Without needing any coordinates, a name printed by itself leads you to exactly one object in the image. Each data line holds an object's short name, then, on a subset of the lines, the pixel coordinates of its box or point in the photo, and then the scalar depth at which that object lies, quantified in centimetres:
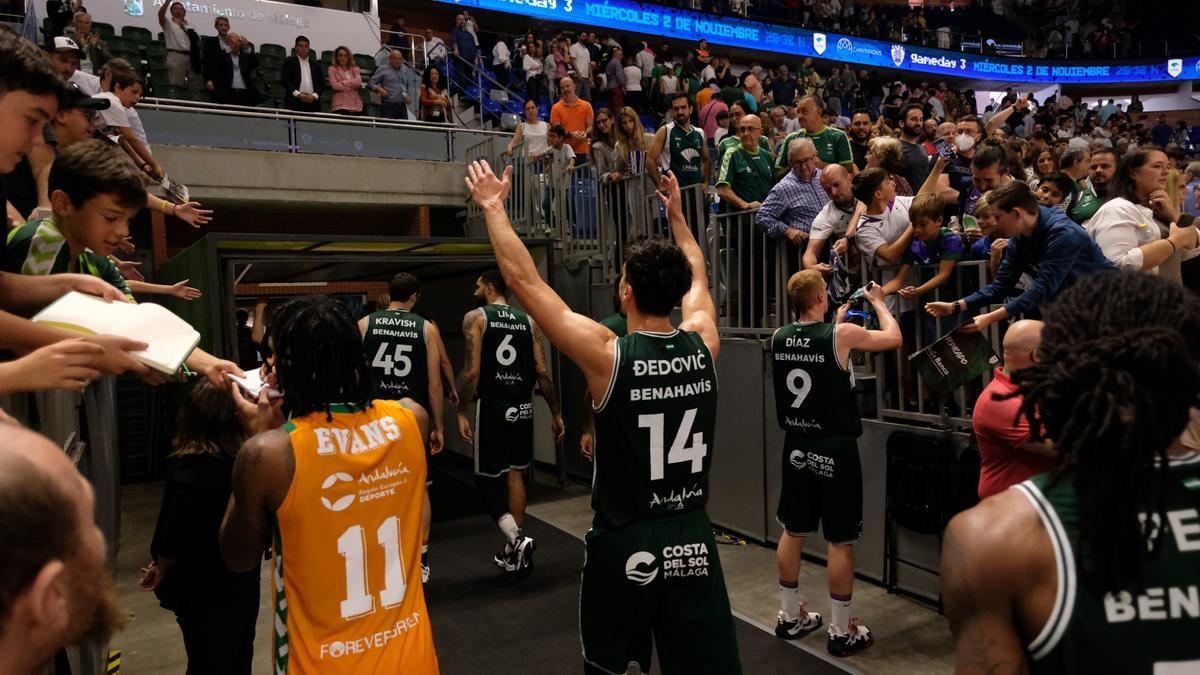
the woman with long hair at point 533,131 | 1048
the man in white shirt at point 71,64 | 549
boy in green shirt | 237
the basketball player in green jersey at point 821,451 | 425
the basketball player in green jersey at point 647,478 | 268
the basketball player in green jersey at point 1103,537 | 123
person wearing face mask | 605
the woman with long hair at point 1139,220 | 421
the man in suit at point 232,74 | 1066
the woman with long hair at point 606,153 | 765
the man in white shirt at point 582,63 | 1494
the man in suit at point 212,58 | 1073
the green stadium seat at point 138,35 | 1099
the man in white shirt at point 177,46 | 1064
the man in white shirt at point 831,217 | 538
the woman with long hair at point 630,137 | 752
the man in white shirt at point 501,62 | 1534
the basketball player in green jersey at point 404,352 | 592
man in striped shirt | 577
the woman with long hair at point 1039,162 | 722
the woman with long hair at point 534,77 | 1505
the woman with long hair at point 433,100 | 1225
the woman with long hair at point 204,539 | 264
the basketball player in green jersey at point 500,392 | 596
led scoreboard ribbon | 2088
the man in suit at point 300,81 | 1116
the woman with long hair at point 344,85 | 1138
